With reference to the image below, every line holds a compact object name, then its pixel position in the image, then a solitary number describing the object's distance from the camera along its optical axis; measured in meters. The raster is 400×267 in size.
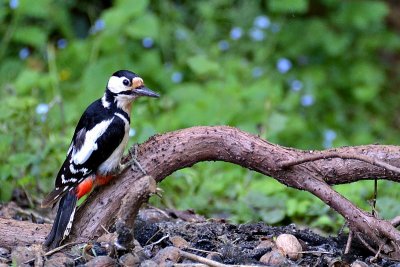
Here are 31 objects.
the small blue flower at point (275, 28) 18.75
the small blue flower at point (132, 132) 11.94
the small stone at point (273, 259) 8.27
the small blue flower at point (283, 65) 17.69
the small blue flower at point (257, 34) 18.11
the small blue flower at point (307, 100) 17.31
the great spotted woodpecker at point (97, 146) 8.87
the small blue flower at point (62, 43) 17.92
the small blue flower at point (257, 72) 17.31
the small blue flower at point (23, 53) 17.73
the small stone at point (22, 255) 8.16
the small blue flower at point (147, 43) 17.60
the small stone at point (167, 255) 8.01
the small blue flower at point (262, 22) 18.02
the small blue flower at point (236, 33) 17.80
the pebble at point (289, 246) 8.65
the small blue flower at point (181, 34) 17.69
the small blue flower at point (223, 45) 17.98
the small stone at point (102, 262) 7.82
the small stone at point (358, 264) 8.15
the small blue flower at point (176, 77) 17.06
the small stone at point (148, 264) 7.83
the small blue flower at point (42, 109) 12.99
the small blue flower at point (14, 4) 15.80
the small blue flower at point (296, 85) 17.70
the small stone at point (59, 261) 8.02
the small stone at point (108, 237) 8.11
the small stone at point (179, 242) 8.62
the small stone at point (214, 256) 8.30
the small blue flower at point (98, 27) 17.69
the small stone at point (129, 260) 7.84
